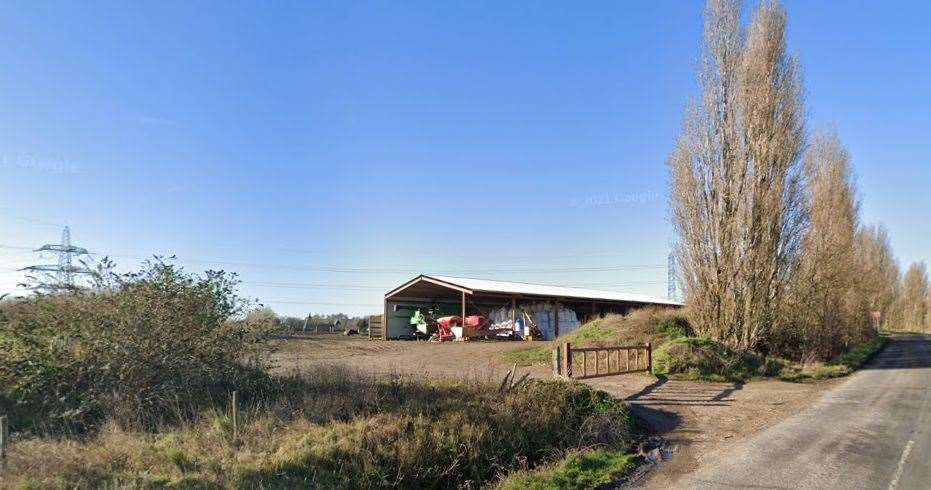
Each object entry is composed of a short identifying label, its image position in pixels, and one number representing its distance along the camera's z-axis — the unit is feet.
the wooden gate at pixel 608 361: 53.78
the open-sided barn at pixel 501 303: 130.21
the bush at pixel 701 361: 65.67
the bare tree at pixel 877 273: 145.48
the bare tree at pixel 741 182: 82.28
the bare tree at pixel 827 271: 89.35
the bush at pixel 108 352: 32.96
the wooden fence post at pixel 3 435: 23.23
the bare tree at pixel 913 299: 280.72
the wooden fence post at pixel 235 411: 28.48
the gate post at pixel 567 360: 52.47
